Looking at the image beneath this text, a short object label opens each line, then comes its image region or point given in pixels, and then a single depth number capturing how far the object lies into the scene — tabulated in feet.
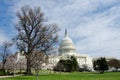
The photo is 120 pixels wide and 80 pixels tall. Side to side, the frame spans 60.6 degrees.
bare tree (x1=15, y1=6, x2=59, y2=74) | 71.13
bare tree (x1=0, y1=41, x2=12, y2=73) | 94.83
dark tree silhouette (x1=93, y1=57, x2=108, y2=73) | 138.52
